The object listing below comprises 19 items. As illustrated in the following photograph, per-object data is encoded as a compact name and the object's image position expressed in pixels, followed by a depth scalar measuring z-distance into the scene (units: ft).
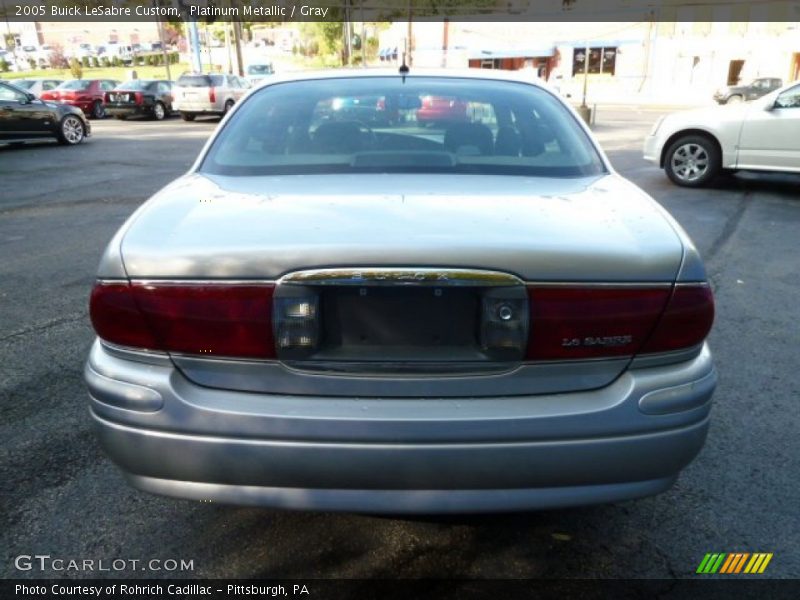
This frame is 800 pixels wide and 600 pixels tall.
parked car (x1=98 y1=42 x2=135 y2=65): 249.96
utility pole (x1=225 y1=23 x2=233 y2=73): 138.52
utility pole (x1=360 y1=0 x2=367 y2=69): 162.45
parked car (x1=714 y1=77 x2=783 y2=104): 99.51
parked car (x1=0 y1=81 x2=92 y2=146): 47.32
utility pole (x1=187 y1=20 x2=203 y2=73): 108.03
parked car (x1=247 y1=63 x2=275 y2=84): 124.81
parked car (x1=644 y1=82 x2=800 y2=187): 29.53
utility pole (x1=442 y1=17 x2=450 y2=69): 176.86
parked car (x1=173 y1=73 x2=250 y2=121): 76.18
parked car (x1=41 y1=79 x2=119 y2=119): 81.46
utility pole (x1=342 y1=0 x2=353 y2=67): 152.55
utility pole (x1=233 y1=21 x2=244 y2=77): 116.42
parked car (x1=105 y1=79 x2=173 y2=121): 79.61
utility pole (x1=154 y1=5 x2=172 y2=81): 126.26
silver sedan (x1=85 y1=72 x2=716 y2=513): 6.02
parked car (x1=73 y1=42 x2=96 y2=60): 264.29
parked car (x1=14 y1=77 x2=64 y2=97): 85.30
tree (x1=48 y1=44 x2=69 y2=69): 238.68
